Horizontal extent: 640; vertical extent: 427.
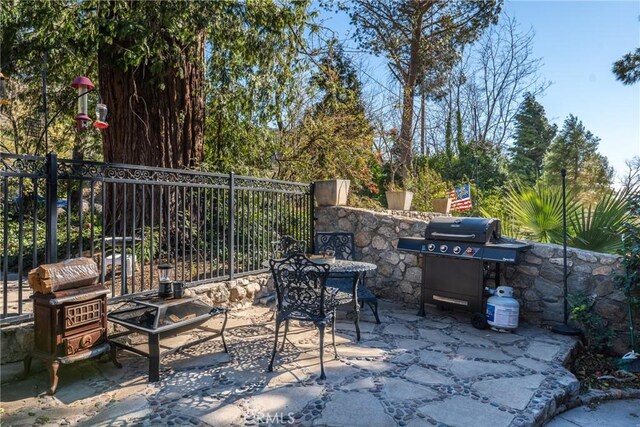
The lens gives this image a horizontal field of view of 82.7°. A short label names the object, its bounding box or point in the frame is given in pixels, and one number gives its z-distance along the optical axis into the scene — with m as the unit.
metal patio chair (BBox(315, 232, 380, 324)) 4.55
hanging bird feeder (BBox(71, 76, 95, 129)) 3.32
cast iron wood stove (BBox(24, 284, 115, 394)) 2.34
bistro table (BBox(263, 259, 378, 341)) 3.10
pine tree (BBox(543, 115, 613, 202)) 18.08
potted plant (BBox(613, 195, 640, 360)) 3.18
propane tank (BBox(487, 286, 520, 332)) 3.59
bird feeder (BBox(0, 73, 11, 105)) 3.02
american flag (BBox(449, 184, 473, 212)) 7.55
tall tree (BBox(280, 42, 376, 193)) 6.49
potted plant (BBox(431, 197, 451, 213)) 7.55
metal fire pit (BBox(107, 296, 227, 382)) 2.53
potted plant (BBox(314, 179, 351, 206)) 5.41
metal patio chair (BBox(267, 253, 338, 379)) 2.64
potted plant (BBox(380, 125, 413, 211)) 6.89
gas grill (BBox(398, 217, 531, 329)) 3.74
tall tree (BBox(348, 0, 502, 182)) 10.01
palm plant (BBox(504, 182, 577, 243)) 4.27
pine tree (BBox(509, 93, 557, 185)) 17.81
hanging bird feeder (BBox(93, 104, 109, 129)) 3.42
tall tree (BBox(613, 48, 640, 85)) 6.26
